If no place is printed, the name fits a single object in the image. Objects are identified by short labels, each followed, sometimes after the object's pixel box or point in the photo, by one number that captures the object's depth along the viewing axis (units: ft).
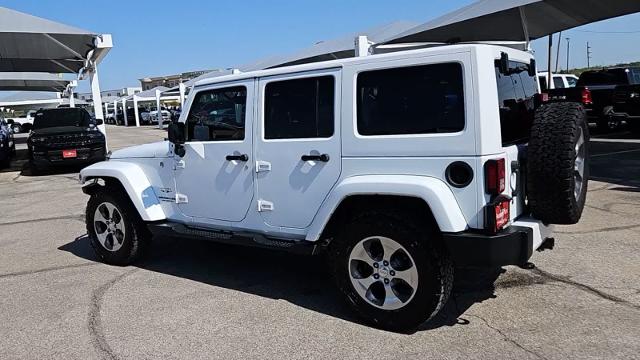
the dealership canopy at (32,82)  91.33
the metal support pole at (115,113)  206.46
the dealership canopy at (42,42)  45.83
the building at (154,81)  383.24
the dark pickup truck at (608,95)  50.14
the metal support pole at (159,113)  135.37
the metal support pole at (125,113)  178.74
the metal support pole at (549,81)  60.43
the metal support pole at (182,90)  103.41
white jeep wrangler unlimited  11.33
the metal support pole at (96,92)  57.67
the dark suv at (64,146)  46.19
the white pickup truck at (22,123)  152.97
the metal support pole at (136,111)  167.53
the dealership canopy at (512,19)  45.78
